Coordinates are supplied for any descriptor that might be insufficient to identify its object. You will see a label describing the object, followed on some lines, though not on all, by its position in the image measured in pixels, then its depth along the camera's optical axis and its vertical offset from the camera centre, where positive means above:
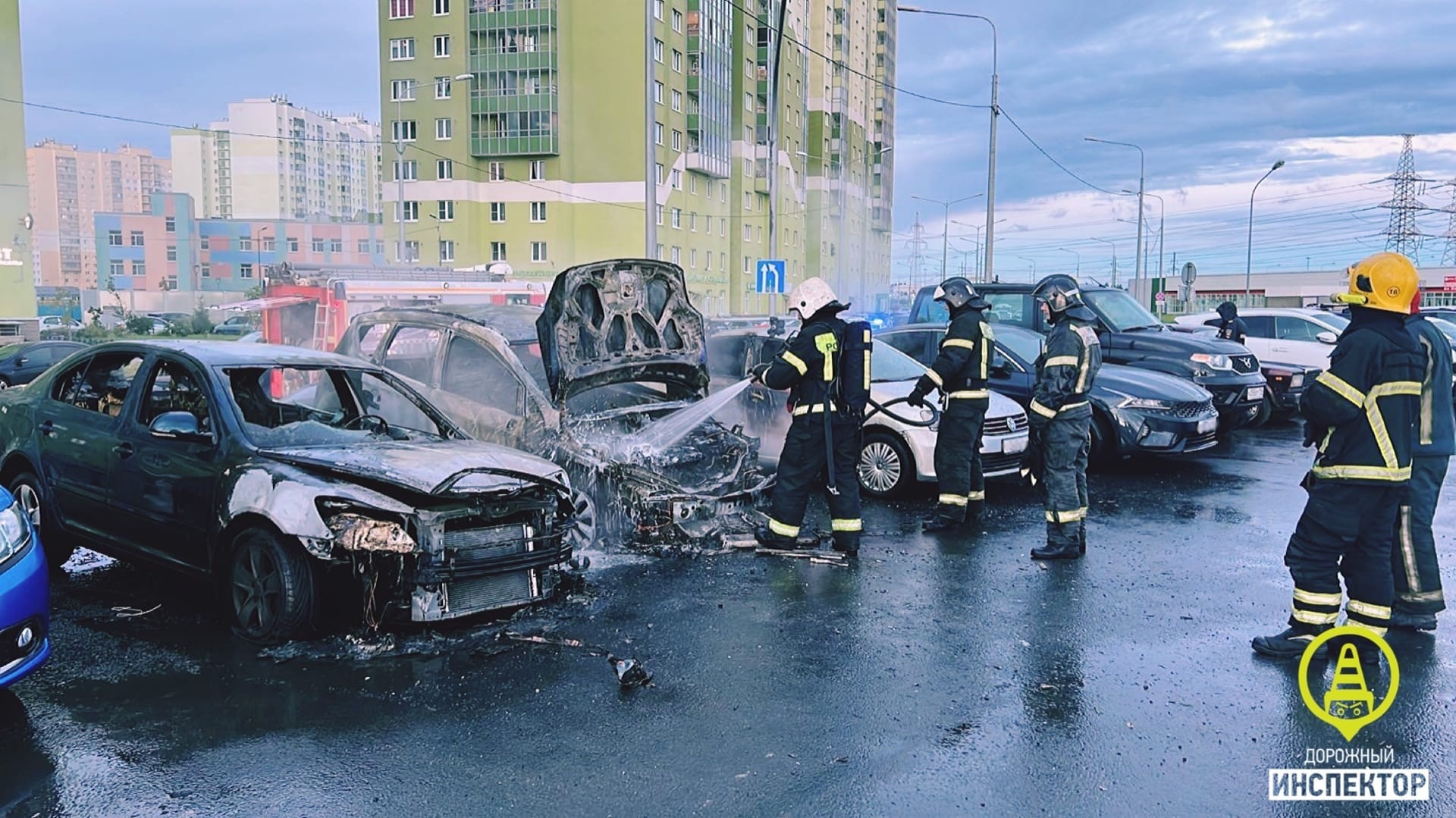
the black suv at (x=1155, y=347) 11.84 -0.45
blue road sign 19.58 +0.63
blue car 3.79 -1.14
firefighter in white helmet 6.78 -0.82
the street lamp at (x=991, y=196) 20.86 +2.37
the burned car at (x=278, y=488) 4.77 -0.93
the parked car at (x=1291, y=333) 15.46 -0.34
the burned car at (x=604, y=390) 6.81 -0.61
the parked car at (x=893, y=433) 8.77 -1.12
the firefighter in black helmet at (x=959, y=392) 7.64 -0.64
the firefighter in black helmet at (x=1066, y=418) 6.84 -0.75
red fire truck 15.48 +0.13
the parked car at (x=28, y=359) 18.23 -1.06
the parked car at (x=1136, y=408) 9.95 -0.97
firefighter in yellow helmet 4.57 -0.64
